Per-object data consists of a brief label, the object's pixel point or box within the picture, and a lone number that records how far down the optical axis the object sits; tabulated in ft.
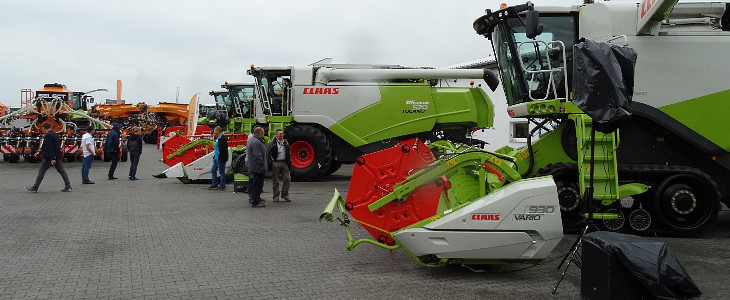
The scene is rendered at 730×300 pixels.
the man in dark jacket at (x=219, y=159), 43.72
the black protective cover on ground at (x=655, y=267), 13.99
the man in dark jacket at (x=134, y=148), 53.21
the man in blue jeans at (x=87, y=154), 48.32
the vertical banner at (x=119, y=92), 159.37
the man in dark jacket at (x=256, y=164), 35.60
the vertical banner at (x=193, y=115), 71.39
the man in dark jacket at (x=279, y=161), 37.68
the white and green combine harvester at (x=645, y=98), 26.03
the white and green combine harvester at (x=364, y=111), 49.90
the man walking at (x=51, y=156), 40.97
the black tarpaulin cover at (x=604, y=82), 18.22
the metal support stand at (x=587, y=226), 18.24
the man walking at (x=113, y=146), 52.90
